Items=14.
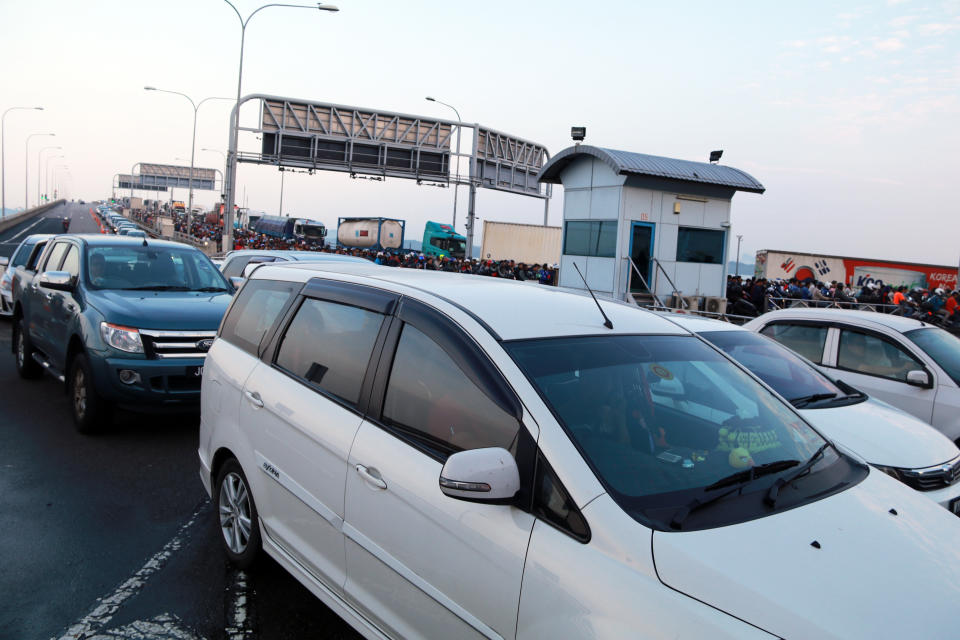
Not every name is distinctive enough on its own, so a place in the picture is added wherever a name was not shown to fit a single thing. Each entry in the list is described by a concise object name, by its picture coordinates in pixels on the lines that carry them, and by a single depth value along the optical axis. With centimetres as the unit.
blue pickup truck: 606
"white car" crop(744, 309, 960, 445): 604
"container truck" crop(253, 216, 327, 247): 6279
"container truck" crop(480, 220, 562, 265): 3800
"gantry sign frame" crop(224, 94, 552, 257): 3197
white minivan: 187
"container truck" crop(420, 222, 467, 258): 5000
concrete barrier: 5870
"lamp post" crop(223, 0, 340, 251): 2800
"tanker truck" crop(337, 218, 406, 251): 5166
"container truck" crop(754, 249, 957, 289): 3856
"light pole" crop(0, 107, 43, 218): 5375
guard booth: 1633
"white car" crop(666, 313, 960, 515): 411
